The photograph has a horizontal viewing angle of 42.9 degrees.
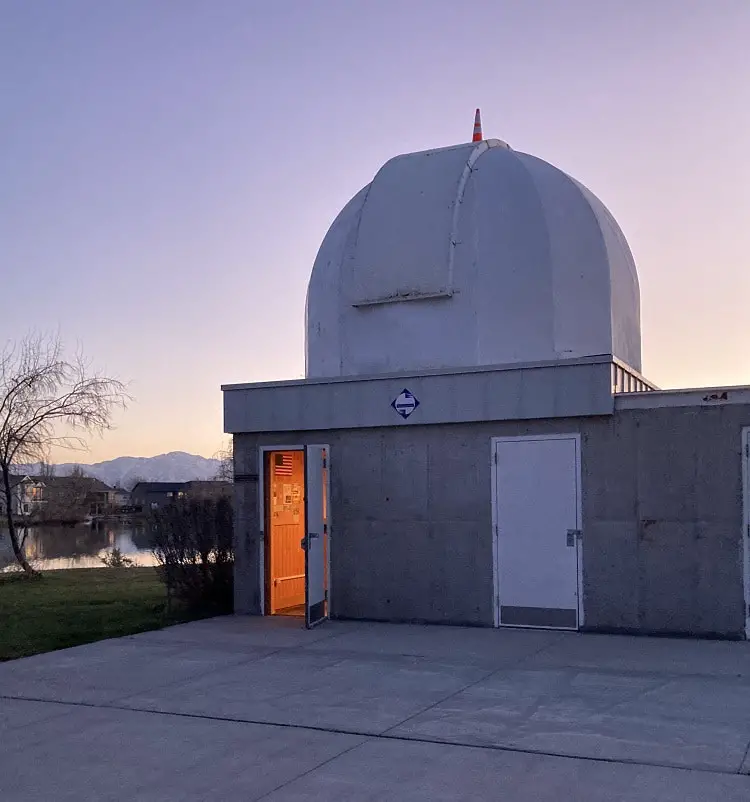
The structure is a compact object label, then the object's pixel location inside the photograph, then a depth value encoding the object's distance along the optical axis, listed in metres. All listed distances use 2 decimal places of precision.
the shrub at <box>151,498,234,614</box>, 13.38
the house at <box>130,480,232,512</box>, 103.06
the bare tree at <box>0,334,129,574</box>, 18.92
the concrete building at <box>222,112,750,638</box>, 10.42
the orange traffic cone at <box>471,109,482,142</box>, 14.51
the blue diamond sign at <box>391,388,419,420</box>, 11.81
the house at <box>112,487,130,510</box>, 104.86
